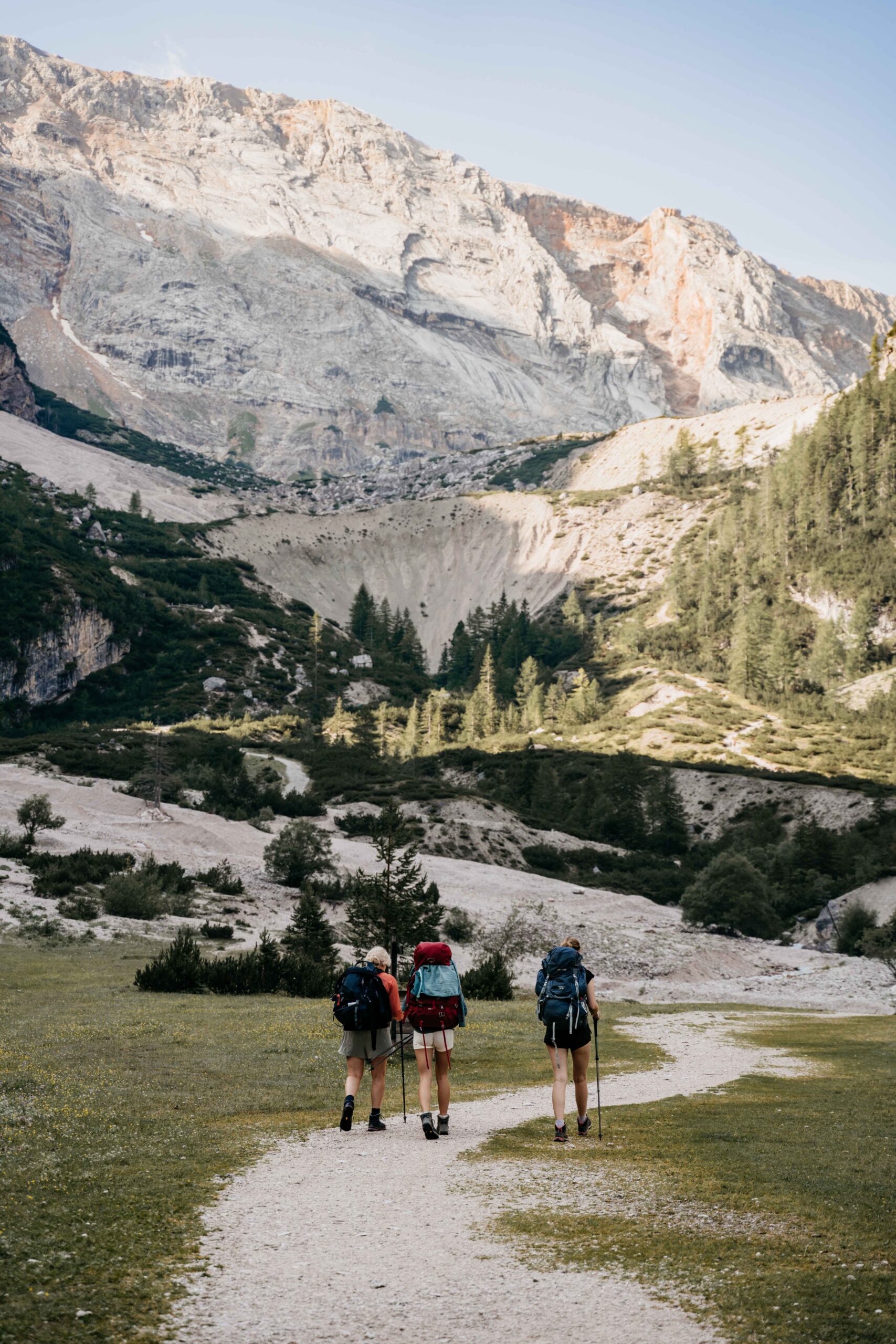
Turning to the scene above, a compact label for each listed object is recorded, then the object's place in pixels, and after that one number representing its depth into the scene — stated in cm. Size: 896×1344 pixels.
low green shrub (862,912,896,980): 4669
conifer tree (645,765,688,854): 7456
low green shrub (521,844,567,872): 6294
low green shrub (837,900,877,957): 4978
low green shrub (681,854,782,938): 5300
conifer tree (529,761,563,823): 7819
